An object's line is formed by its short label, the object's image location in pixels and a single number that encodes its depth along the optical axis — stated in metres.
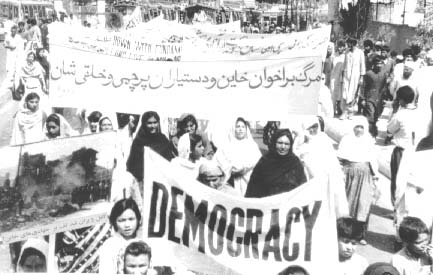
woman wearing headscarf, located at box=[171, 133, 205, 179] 6.93
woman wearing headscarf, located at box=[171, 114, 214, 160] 7.27
